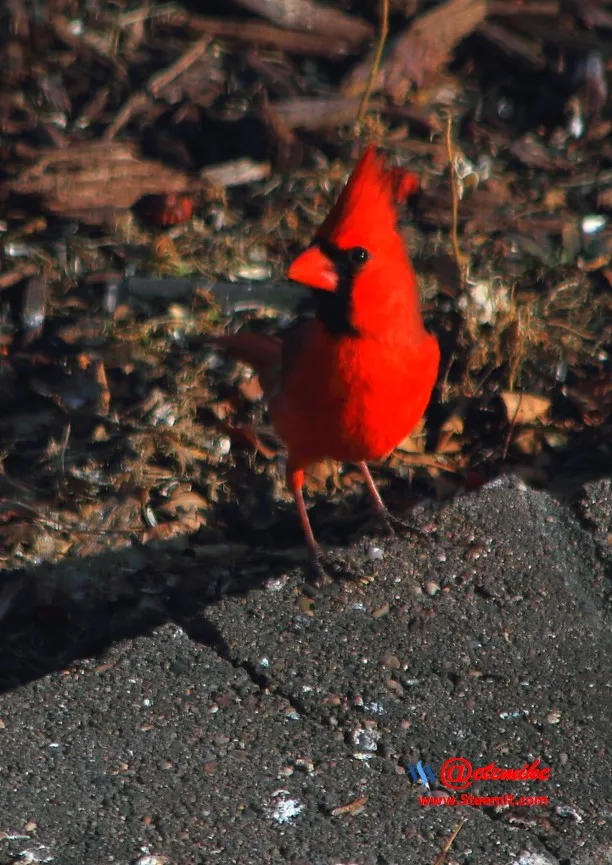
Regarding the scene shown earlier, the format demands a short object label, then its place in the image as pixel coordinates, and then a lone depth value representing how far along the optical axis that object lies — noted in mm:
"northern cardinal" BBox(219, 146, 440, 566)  5566
